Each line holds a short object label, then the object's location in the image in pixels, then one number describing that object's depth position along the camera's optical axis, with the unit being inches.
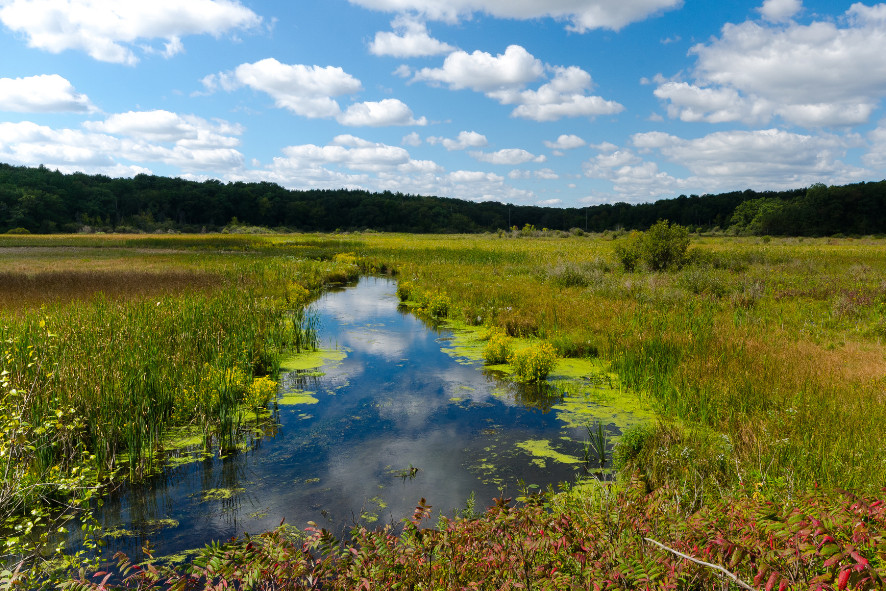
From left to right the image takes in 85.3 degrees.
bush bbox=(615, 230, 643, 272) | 887.1
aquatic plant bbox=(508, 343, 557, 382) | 369.7
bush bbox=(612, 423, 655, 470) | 235.5
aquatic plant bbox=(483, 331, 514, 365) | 422.9
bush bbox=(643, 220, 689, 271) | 829.2
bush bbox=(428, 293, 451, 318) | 644.7
